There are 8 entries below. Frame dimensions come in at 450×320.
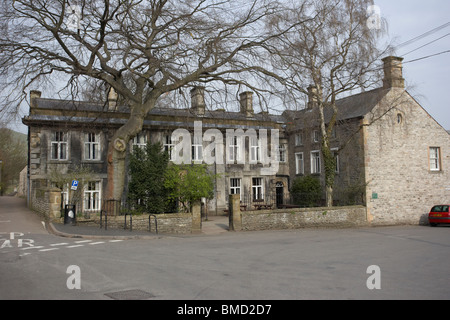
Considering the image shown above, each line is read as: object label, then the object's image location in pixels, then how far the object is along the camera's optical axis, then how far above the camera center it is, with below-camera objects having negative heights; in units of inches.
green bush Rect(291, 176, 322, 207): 1177.8 -10.4
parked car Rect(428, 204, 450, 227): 1091.3 -80.7
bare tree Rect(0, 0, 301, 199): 690.2 +270.4
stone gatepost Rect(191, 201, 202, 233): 769.6 -59.2
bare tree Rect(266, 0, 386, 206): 881.5 +320.3
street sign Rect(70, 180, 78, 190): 772.6 +17.2
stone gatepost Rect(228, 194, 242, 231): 792.3 -47.9
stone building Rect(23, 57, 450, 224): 1021.8 +116.7
